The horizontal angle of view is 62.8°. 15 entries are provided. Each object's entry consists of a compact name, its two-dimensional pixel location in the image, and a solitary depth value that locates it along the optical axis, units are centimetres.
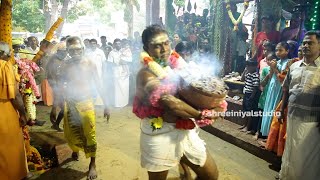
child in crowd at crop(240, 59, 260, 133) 560
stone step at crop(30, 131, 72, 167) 481
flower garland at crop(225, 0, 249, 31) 846
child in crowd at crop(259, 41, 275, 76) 520
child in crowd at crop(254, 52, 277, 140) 507
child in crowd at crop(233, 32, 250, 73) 895
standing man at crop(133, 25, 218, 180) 278
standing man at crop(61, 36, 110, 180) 420
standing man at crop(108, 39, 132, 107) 892
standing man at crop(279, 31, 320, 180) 329
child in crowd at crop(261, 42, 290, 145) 470
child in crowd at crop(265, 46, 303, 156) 445
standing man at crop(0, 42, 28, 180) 345
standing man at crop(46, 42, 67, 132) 655
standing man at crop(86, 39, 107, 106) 892
